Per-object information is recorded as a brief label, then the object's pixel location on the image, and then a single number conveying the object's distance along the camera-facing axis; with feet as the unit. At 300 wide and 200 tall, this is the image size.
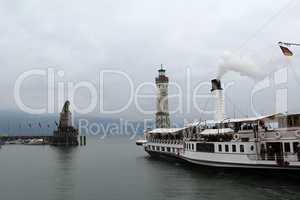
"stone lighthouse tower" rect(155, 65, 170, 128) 363.76
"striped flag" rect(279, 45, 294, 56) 129.08
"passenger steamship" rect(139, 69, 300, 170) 137.18
